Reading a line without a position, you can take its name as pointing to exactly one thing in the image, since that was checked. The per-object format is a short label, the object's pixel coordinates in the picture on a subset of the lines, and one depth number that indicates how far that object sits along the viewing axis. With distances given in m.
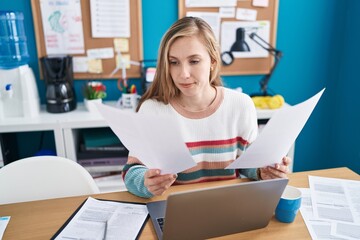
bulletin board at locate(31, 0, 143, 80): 2.08
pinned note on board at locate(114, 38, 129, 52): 2.18
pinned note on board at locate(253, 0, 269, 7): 2.26
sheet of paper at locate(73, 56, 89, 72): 2.17
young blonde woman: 1.17
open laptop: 0.72
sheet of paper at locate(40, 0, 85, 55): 2.06
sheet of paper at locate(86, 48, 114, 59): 2.17
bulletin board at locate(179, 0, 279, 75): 2.23
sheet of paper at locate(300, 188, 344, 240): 0.87
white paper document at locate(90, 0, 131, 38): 2.10
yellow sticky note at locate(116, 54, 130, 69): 2.21
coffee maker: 1.96
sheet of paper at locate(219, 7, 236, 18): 2.24
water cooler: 1.85
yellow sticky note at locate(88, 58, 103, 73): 2.19
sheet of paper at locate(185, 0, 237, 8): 2.20
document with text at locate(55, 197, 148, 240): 0.87
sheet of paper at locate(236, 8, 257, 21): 2.27
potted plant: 2.02
